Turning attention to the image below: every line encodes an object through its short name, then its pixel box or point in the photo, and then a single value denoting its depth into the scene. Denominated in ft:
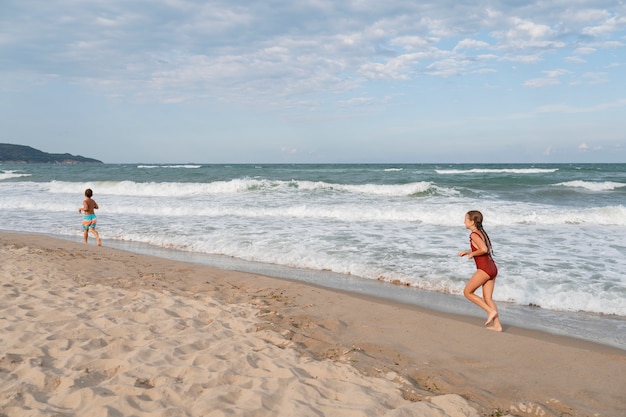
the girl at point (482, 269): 18.21
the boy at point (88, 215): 38.60
